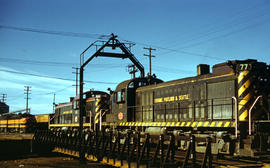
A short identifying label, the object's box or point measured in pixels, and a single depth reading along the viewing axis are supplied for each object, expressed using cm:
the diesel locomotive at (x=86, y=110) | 2073
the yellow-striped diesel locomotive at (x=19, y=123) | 3878
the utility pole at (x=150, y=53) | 3601
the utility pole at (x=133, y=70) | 3616
